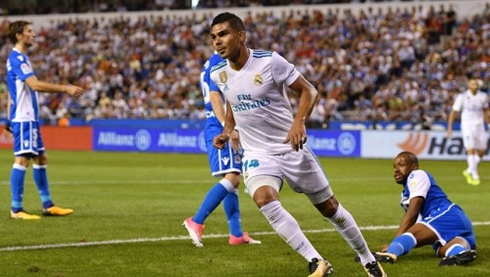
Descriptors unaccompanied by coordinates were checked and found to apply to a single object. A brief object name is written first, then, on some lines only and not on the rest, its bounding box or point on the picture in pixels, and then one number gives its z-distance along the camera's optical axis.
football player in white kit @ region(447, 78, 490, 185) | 20.92
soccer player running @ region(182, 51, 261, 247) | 10.27
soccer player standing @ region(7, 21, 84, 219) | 13.02
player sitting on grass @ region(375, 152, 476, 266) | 8.80
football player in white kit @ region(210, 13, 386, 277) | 7.59
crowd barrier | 29.83
